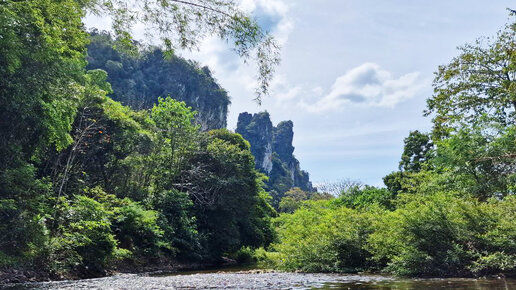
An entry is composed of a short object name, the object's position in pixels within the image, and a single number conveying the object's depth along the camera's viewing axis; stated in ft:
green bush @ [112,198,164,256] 61.67
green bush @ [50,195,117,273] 43.98
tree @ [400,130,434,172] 132.46
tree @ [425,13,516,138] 59.26
